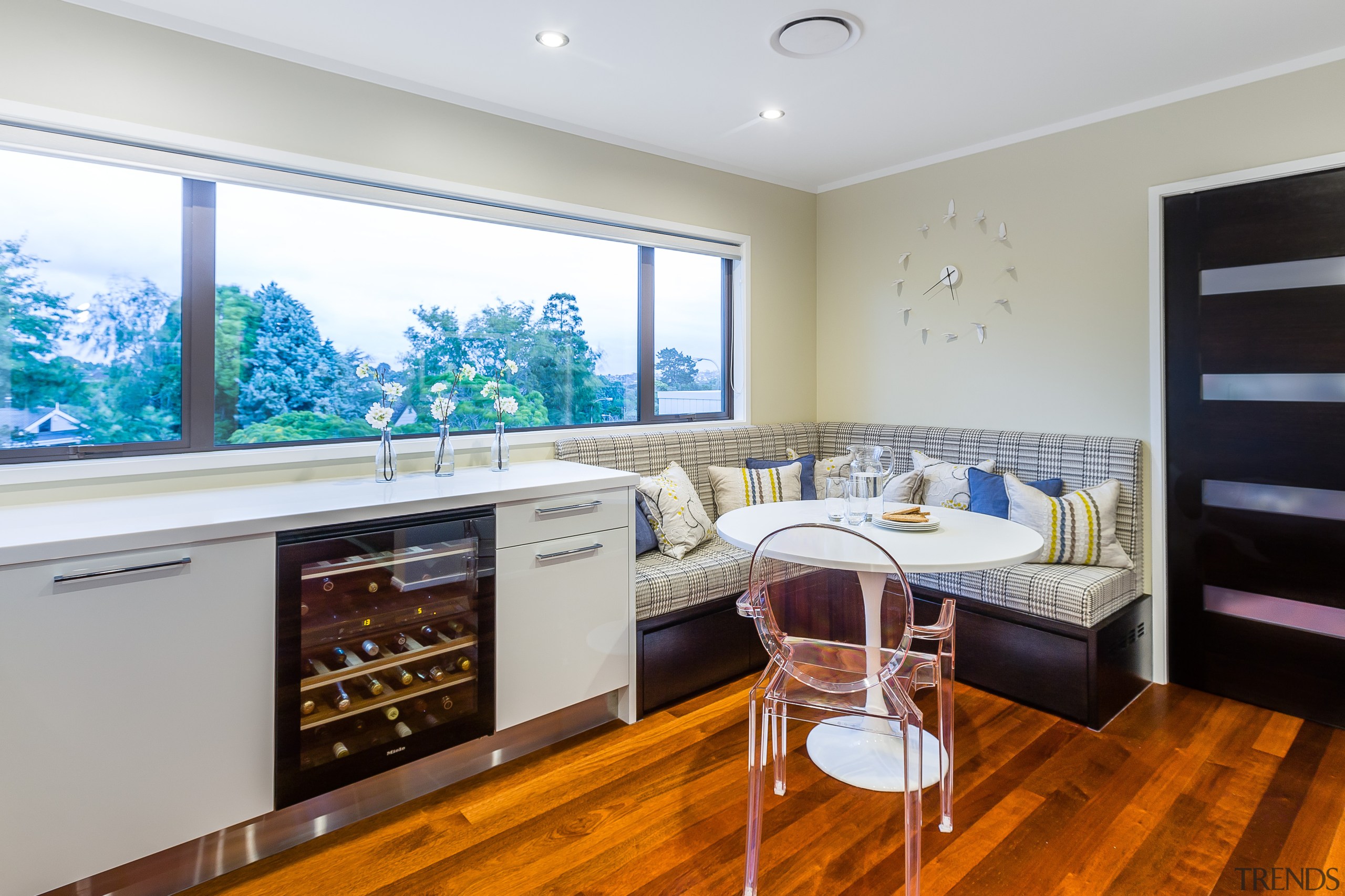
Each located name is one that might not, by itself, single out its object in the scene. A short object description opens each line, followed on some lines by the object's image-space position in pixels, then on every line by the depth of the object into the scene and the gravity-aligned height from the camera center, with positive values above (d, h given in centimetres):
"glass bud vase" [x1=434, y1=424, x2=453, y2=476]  260 -2
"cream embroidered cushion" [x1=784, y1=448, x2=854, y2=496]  359 -11
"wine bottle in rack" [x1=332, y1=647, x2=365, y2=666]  197 -60
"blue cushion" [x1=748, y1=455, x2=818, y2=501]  354 -15
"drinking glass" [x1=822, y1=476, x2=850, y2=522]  229 -15
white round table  164 -28
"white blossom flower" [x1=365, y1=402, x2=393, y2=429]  244 +12
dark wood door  249 +2
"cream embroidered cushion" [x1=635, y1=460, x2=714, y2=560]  296 -29
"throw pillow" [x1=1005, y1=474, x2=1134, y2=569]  279 -32
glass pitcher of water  225 -9
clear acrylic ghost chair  163 -50
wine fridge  188 -58
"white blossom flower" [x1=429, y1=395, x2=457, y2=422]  265 +16
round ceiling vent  219 +137
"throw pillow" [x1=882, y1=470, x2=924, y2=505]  328 -19
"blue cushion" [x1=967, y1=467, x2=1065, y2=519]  299 -19
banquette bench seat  255 -65
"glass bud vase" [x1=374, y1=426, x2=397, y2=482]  244 -4
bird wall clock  340 +89
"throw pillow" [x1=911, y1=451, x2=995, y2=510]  317 -17
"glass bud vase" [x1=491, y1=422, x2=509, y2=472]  277 -1
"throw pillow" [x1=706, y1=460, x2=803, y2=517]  332 -18
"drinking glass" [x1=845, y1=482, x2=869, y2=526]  224 -19
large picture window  210 +51
